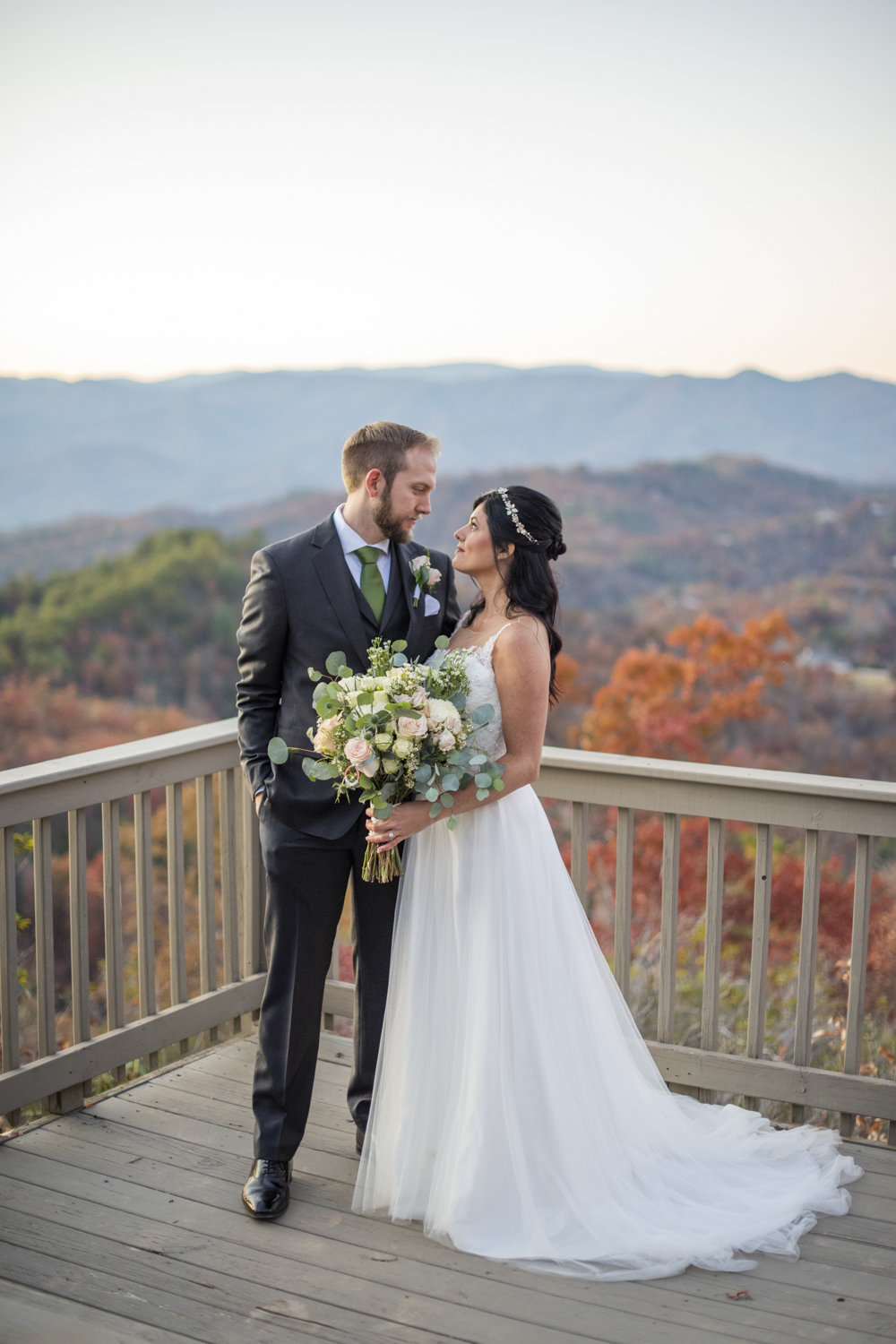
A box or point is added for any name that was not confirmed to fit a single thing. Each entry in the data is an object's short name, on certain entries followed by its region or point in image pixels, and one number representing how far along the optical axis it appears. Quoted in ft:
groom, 8.27
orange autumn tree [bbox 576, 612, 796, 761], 38.27
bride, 7.66
